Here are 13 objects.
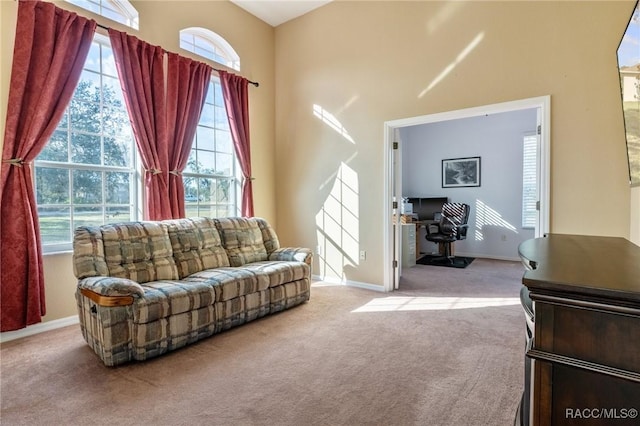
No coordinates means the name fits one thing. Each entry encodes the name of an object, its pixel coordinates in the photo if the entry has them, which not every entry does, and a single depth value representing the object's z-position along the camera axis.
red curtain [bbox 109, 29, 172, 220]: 3.34
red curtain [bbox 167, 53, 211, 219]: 3.73
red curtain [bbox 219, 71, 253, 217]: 4.42
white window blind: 5.91
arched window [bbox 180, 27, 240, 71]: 4.07
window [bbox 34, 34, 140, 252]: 3.02
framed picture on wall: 6.49
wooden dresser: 0.77
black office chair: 5.89
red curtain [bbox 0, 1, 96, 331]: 2.67
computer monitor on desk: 6.67
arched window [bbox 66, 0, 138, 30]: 3.22
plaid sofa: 2.30
